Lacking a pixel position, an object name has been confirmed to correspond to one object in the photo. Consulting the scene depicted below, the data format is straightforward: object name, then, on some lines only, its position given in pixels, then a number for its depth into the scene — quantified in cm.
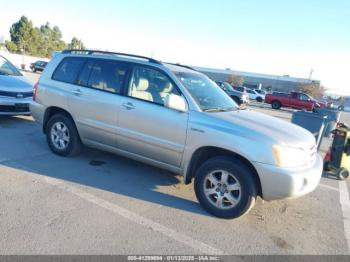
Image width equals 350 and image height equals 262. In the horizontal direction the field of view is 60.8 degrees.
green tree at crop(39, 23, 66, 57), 6292
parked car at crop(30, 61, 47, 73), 3494
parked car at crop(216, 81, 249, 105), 2300
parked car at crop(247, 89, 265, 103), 3659
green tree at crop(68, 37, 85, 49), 7769
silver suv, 354
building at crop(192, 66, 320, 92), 7144
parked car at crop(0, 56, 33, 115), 707
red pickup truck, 2784
